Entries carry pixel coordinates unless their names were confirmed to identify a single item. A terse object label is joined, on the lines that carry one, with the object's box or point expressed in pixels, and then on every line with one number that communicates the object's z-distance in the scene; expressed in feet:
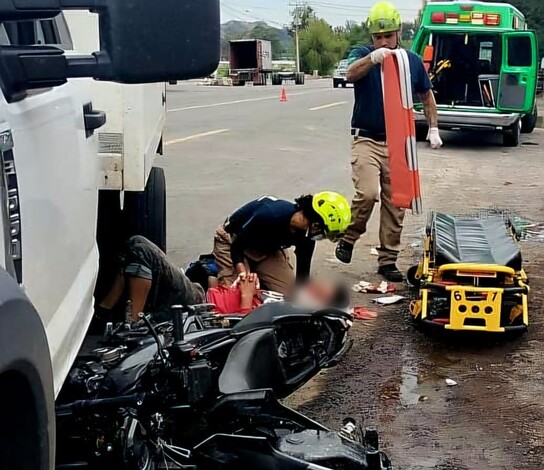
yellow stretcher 17.25
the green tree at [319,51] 334.24
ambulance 53.57
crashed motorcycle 9.82
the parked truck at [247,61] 209.36
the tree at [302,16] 353.16
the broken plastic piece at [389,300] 20.77
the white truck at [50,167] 5.73
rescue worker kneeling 17.52
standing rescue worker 22.15
